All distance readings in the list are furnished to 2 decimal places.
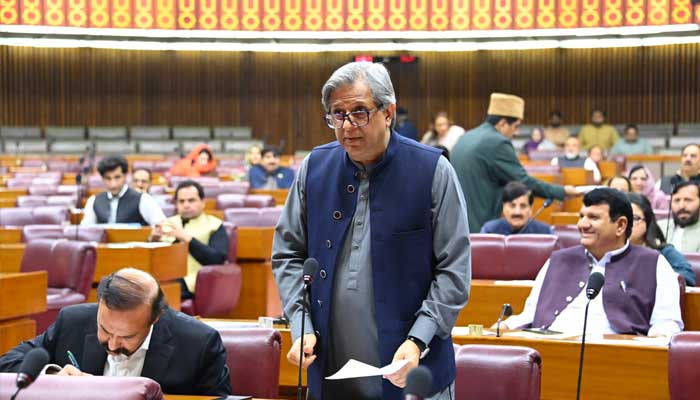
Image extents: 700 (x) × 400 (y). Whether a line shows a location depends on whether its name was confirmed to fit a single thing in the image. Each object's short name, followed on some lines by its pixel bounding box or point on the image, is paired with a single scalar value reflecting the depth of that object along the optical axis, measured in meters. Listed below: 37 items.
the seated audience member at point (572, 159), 13.87
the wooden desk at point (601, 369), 4.16
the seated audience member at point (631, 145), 17.34
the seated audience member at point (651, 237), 5.45
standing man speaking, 2.77
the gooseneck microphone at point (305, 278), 2.77
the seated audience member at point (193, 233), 7.73
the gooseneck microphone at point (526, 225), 7.13
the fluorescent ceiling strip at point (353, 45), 19.58
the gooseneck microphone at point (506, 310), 4.23
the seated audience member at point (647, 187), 9.04
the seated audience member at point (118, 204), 8.79
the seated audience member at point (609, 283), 4.71
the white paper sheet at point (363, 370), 2.65
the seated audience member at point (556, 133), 19.08
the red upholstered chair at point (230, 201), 10.87
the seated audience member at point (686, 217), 6.88
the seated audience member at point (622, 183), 7.86
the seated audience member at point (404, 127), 17.06
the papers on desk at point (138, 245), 7.36
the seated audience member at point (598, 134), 18.83
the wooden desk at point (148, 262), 7.26
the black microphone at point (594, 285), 3.29
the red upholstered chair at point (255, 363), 3.51
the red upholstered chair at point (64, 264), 6.79
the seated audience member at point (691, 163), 8.92
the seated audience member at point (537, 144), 17.66
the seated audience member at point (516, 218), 7.11
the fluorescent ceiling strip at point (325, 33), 18.48
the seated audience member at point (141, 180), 10.25
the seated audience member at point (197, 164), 14.69
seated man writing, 3.11
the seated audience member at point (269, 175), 13.14
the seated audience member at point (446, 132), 13.29
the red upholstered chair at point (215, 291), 7.58
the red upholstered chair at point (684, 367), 3.39
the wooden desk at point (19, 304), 5.85
